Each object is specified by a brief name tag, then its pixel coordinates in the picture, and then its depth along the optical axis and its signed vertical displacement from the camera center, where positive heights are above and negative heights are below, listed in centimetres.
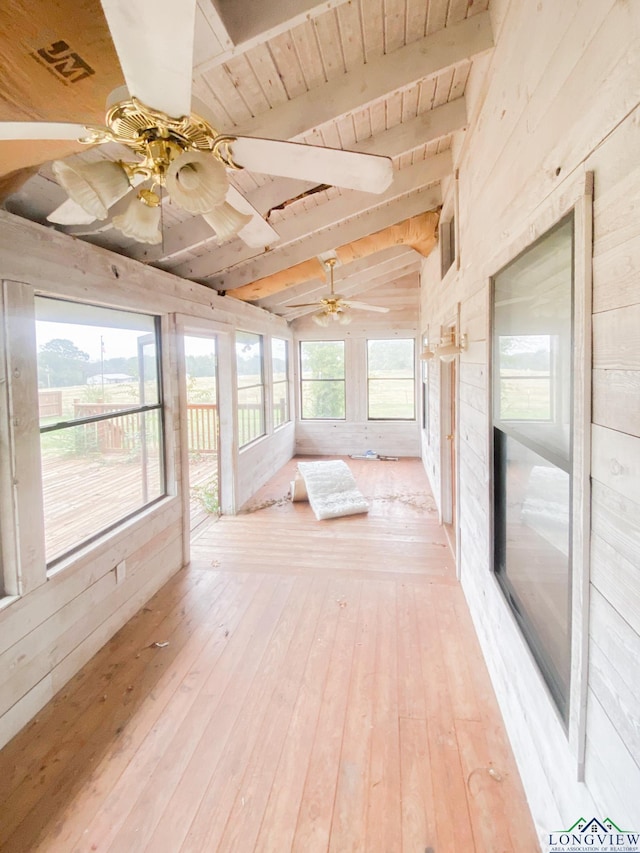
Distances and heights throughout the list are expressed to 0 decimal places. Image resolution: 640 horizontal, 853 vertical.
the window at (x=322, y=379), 791 +22
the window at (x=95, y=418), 231 -15
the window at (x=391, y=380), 770 +18
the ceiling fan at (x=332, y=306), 509 +104
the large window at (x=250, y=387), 540 +7
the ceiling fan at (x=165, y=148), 81 +68
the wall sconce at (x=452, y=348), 281 +28
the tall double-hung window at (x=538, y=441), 128 -19
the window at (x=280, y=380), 693 +20
